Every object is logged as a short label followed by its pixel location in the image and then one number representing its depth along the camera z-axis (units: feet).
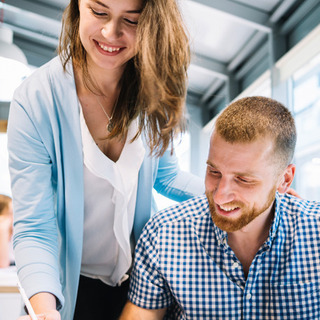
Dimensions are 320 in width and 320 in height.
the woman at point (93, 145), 3.04
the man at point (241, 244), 3.60
